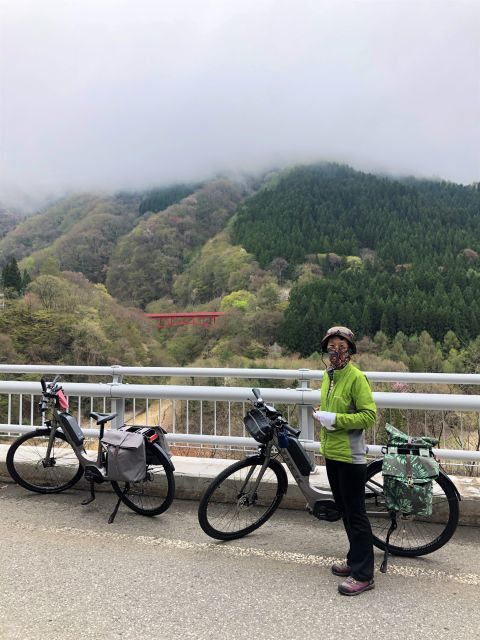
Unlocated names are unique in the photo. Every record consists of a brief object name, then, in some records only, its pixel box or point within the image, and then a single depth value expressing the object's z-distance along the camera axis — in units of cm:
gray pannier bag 418
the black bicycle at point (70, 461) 436
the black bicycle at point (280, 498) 362
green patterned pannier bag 336
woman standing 318
